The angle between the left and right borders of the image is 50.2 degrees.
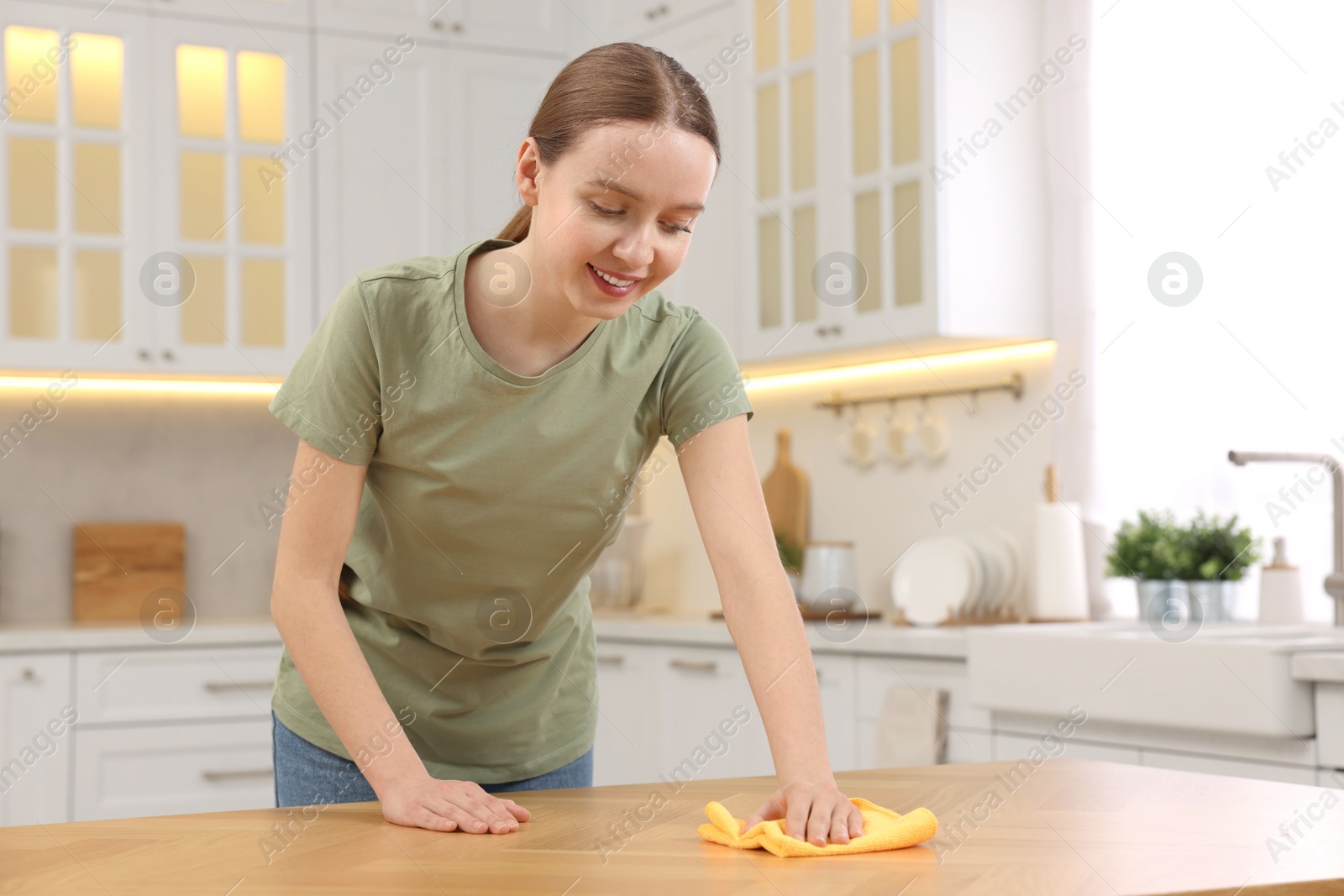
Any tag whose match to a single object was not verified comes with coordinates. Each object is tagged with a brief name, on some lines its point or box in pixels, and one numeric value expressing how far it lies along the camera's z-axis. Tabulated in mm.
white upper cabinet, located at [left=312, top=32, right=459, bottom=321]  3775
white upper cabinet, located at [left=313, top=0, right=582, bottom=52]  3830
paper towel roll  2871
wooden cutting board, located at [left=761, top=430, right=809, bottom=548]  3625
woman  1112
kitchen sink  1994
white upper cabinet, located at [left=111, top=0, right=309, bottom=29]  3615
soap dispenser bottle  2541
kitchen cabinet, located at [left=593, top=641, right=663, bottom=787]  3367
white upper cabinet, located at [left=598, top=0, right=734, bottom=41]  3695
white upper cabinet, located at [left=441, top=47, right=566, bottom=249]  3924
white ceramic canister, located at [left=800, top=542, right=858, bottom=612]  3254
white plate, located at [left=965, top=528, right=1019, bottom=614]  3027
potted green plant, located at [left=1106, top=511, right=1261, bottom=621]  2652
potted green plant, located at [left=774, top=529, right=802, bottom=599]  3395
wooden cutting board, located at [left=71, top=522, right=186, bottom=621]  3750
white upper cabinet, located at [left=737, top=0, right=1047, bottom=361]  2988
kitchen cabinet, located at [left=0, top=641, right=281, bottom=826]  3162
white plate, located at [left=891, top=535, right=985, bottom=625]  2975
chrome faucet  2465
